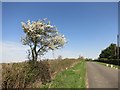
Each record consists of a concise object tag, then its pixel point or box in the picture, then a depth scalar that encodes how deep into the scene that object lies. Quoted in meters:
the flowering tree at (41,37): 10.32
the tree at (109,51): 44.46
